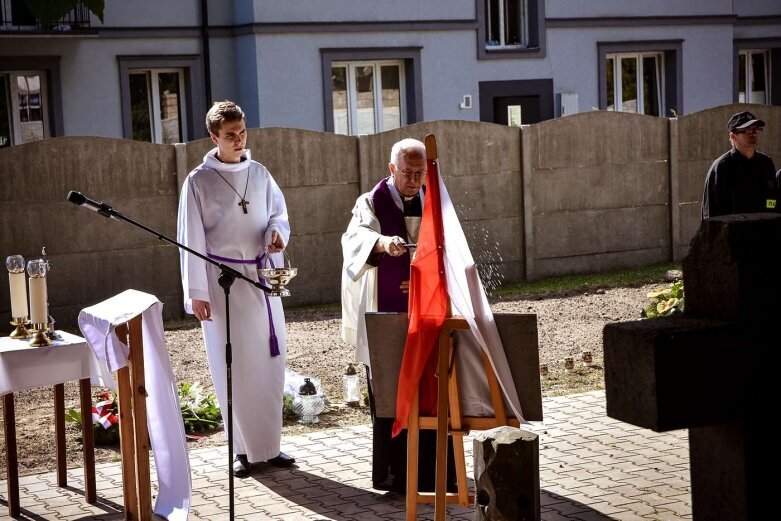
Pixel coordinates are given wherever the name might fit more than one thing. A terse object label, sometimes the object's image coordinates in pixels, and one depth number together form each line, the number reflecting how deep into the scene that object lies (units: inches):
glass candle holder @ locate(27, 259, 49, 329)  255.3
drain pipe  821.2
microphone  204.5
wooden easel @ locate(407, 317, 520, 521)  218.8
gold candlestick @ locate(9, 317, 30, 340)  263.4
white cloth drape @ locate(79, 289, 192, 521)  240.2
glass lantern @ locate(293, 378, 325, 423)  345.4
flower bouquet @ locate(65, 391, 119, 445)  326.6
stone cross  105.1
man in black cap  393.1
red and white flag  217.8
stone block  132.9
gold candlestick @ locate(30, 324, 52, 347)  254.1
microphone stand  215.6
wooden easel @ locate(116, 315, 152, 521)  237.1
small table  248.7
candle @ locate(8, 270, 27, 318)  262.7
